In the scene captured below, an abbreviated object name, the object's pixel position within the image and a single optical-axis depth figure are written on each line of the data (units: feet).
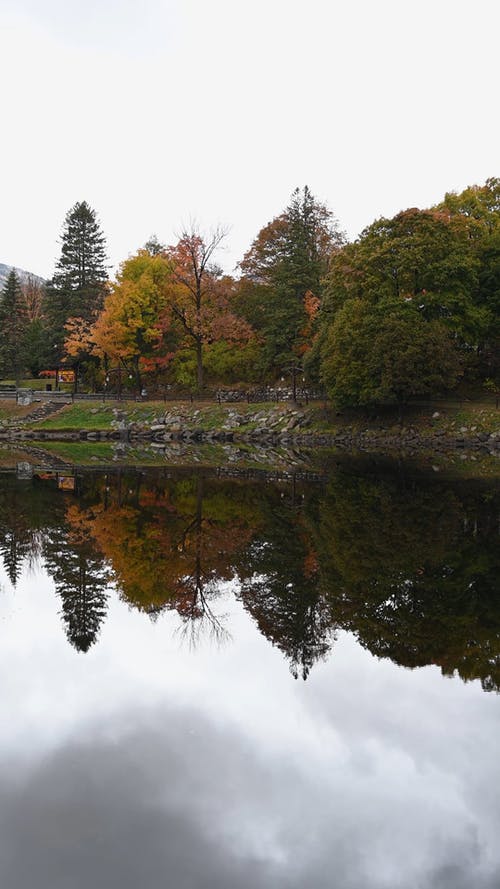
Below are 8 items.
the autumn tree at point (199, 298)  172.35
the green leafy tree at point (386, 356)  130.72
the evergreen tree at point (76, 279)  226.58
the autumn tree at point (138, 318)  181.57
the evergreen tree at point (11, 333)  211.20
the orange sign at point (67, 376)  234.95
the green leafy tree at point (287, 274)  179.11
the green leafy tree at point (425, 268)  139.54
